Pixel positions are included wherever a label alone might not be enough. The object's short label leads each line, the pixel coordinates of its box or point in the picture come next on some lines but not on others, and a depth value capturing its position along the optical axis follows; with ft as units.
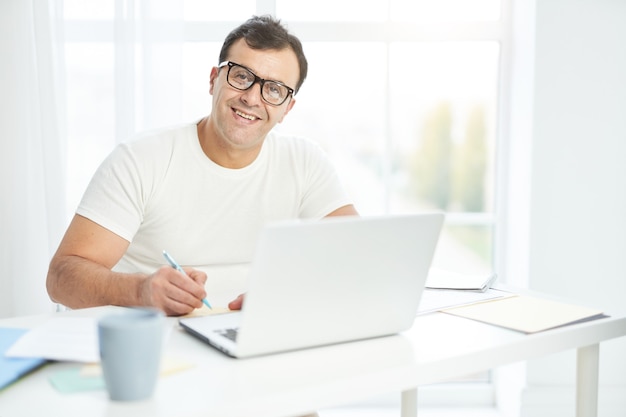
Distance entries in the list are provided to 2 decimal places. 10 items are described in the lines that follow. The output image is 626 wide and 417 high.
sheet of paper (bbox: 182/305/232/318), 4.26
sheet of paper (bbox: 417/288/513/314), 4.59
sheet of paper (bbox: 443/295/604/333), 4.12
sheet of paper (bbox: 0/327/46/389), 2.98
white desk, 2.82
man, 5.60
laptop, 3.19
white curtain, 8.34
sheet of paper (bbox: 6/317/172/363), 3.20
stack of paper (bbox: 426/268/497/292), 5.09
